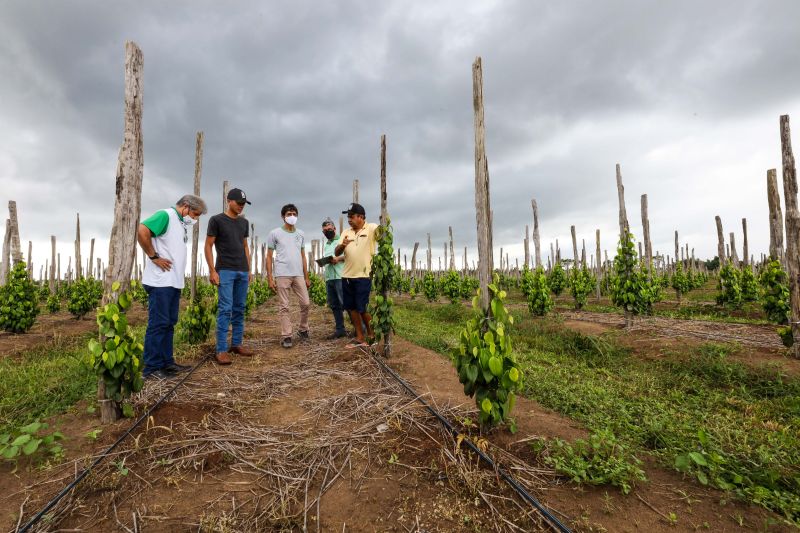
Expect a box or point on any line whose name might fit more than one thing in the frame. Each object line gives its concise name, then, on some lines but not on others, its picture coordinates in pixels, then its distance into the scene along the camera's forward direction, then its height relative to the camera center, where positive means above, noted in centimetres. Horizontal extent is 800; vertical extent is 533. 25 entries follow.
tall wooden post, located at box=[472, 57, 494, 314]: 300 +69
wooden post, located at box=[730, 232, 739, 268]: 1915 +63
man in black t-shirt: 450 +25
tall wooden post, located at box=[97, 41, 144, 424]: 284 +78
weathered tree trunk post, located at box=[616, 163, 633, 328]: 811 +137
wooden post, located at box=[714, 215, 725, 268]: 1421 +86
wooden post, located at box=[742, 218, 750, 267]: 1530 +47
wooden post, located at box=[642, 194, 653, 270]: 1293 +124
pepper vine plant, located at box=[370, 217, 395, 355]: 483 -10
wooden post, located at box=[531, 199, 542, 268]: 1404 +127
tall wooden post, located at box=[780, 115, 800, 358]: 495 +36
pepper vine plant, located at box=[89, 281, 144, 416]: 267 -55
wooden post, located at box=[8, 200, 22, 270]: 955 +162
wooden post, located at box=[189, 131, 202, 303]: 700 +235
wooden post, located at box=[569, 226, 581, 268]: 1991 +129
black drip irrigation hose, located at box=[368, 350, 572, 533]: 168 -120
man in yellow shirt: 509 +32
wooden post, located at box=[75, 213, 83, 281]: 1558 +180
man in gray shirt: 546 +27
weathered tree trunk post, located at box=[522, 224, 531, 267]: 1465 +93
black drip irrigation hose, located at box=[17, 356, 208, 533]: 169 -108
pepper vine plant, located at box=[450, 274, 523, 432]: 249 -68
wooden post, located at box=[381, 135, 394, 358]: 489 +80
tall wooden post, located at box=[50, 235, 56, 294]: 1794 +121
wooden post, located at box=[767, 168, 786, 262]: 600 +105
